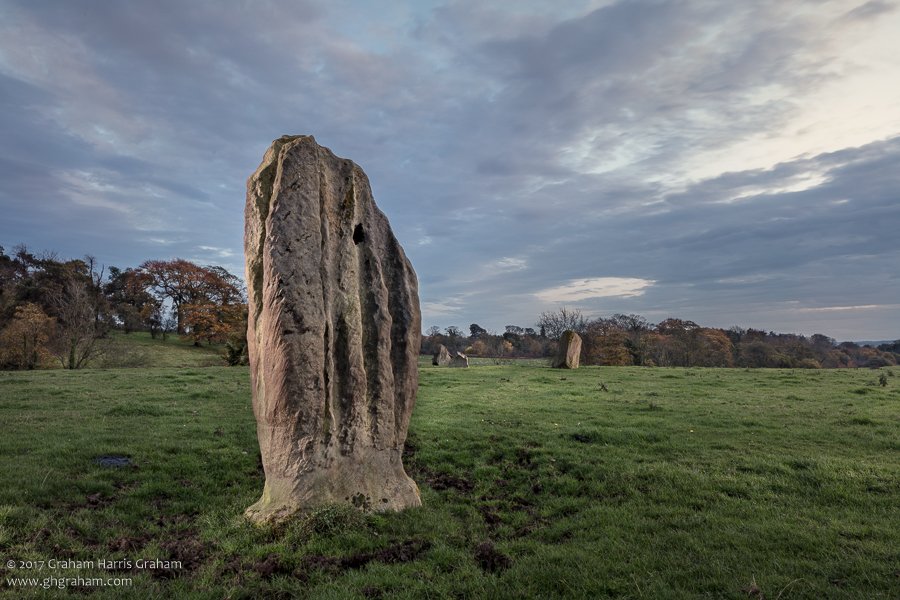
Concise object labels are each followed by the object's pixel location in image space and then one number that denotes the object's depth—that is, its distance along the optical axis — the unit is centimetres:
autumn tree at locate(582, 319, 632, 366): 5691
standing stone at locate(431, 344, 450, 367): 4853
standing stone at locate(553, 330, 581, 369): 3881
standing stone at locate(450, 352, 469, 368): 4703
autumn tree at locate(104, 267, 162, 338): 6600
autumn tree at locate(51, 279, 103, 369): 3678
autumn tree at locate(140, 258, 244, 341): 6694
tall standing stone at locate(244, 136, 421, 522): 792
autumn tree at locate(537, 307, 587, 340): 8973
